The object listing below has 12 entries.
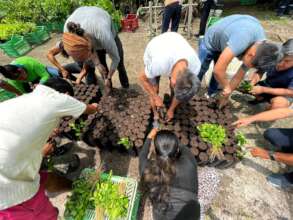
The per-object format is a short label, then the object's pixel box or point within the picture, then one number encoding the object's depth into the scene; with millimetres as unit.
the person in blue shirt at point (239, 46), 1954
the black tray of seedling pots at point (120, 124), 2620
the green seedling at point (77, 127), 2720
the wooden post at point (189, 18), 5148
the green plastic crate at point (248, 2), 8219
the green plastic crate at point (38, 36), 5473
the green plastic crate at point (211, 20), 5141
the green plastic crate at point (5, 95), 3023
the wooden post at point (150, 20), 5191
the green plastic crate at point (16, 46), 4875
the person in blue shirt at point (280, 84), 2285
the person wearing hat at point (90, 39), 2100
